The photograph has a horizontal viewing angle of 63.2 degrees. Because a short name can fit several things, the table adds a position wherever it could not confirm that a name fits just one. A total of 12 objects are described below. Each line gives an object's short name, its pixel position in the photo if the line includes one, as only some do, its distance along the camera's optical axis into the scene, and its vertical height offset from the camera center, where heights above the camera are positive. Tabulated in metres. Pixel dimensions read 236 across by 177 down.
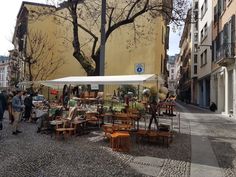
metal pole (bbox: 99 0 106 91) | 9.30 +2.61
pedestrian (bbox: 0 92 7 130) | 8.20 -0.39
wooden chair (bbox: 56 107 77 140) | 6.88 -1.27
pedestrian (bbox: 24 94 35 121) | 9.86 -0.82
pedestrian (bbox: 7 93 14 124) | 9.01 -0.75
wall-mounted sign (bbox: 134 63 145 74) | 9.47 +1.15
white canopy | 6.73 +0.43
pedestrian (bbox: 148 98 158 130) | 6.88 -0.60
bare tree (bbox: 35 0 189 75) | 11.47 +4.92
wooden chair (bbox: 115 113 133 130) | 7.16 -1.05
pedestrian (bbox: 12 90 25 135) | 7.12 -0.71
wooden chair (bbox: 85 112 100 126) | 8.04 -1.14
